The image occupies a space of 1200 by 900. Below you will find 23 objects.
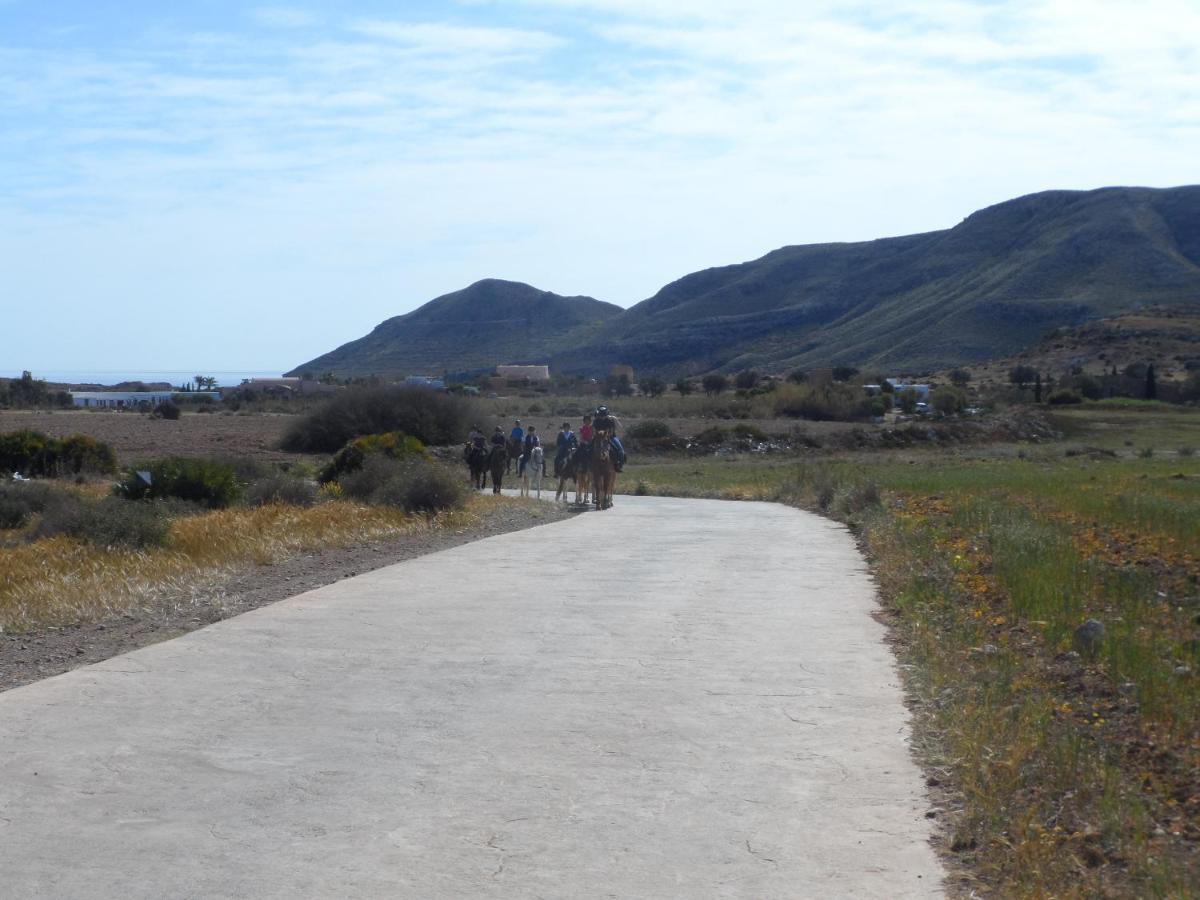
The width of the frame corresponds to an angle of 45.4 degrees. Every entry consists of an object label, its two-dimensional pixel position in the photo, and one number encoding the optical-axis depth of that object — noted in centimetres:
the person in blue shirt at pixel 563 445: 2883
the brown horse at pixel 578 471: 2772
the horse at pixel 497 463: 3104
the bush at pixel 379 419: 5778
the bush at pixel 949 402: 7281
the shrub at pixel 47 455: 3750
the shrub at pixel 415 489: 2216
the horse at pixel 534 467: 3006
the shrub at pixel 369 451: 3134
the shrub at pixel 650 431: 5883
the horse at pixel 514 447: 3334
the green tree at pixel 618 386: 10412
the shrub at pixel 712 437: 5748
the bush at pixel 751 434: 5906
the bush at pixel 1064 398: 7644
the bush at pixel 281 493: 2364
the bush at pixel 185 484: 2361
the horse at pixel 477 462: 3222
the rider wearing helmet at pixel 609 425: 2641
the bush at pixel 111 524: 1591
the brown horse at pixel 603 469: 2636
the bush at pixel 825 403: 7332
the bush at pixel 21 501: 2323
